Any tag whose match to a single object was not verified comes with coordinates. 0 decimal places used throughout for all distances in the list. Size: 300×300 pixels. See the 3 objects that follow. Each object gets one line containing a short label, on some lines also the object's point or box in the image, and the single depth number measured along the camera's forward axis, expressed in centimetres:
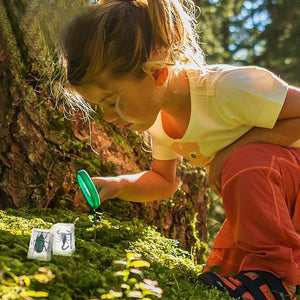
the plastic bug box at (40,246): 81
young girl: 97
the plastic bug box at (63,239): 84
